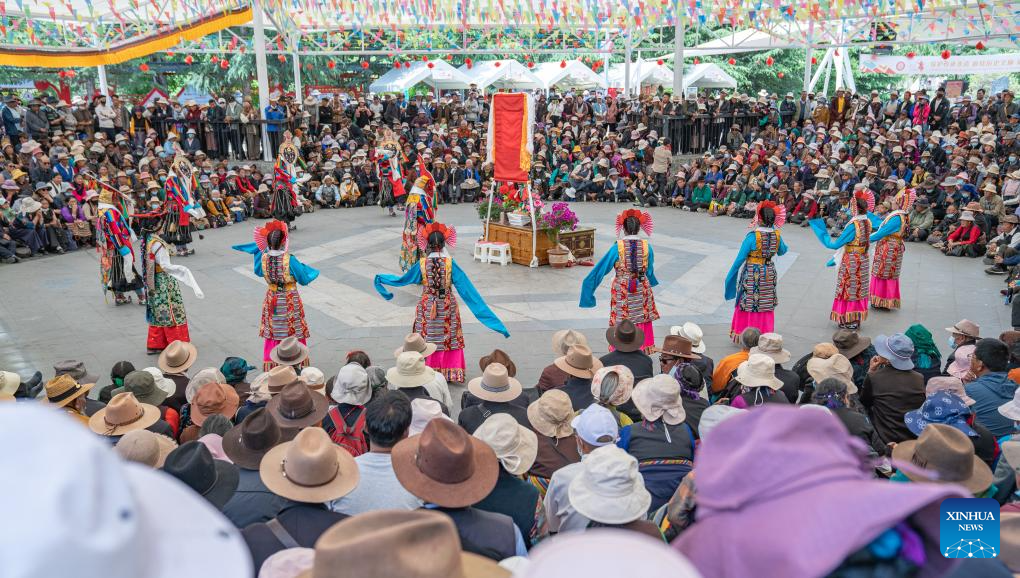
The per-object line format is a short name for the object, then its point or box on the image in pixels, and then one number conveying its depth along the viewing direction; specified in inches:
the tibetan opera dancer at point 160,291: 287.9
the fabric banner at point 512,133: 395.9
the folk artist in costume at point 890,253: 316.5
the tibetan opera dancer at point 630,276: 266.8
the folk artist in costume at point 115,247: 306.7
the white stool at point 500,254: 429.7
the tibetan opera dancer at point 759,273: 282.4
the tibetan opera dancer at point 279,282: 261.0
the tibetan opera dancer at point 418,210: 369.1
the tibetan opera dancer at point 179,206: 427.2
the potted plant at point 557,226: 420.8
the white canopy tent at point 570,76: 1042.1
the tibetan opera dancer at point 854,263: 309.3
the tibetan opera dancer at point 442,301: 254.5
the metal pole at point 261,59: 633.0
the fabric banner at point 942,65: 917.8
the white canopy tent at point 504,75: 987.3
